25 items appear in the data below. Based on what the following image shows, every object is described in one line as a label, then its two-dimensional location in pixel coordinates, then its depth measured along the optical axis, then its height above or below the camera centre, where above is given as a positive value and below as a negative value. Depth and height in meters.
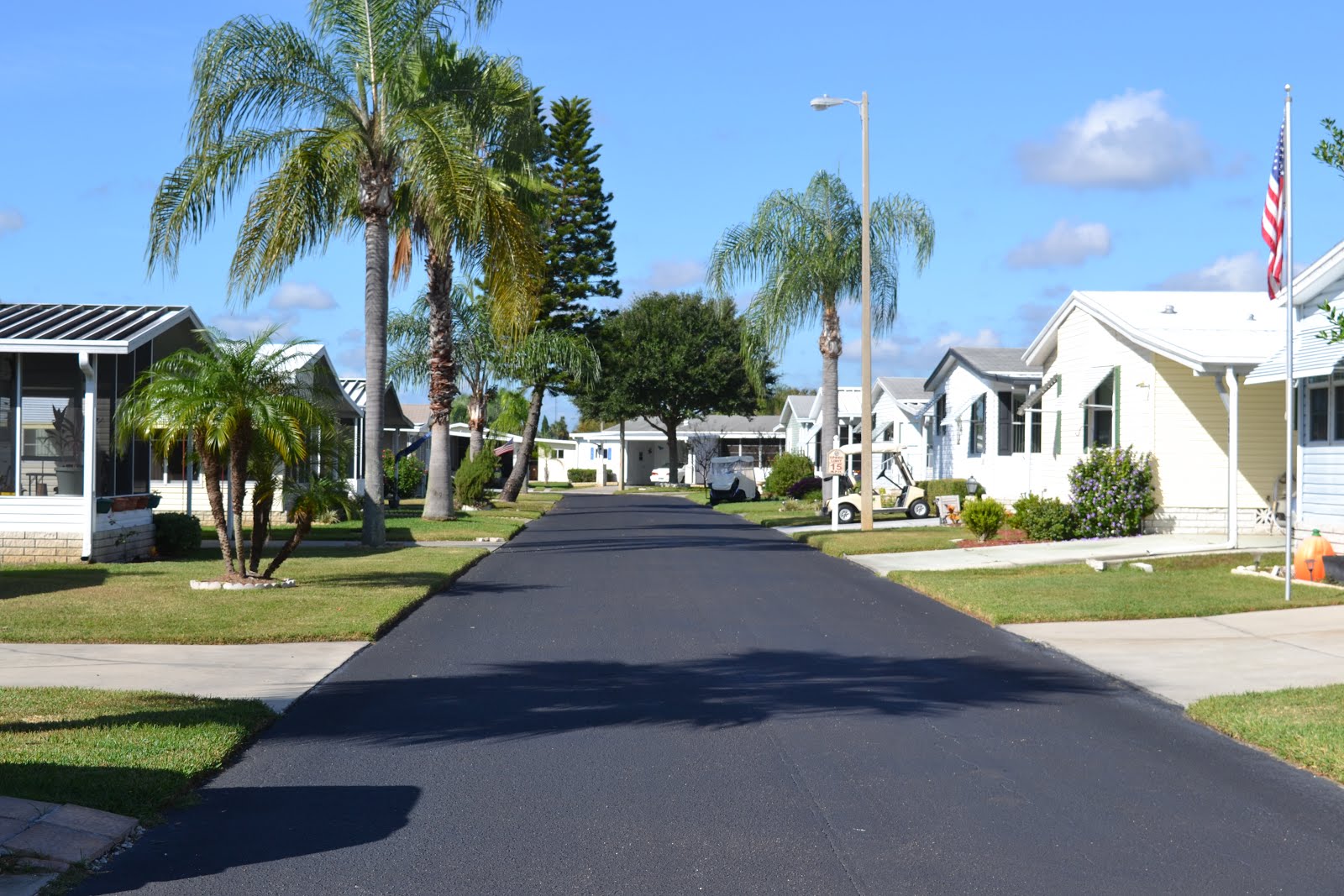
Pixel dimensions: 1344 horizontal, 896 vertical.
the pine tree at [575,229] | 47.31 +8.55
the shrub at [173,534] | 21.70 -1.10
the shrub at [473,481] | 40.90 -0.45
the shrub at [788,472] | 52.78 -0.23
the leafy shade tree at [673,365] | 70.88 +5.39
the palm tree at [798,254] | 34.16 +5.48
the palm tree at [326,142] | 21.66 +5.50
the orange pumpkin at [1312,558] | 16.92 -1.19
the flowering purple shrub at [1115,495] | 23.48 -0.51
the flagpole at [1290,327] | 14.76 +1.60
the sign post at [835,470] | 30.78 -0.09
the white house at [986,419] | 32.16 +1.25
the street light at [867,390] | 28.33 +1.69
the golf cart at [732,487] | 50.81 -0.79
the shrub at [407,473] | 46.53 -0.23
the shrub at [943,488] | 35.28 -0.60
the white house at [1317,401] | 18.12 +0.92
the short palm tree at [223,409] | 15.56 +0.68
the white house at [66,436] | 19.08 +0.46
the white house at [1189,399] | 22.75 +1.21
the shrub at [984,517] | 24.61 -0.94
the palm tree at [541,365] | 45.38 +3.49
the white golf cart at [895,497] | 33.59 -0.85
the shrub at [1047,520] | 24.05 -0.98
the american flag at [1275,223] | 15.88 +2.95
